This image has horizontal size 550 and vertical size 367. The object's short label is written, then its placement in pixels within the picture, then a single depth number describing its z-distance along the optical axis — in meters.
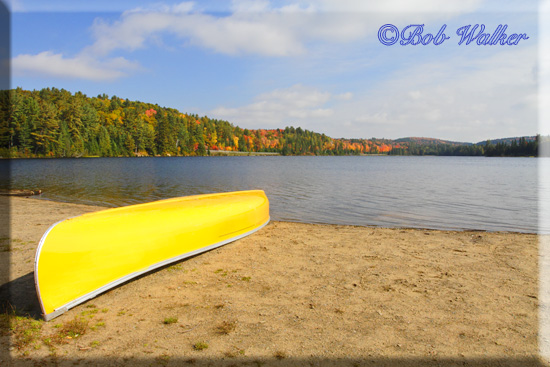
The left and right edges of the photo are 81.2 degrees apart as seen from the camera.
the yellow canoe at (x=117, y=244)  3.80
